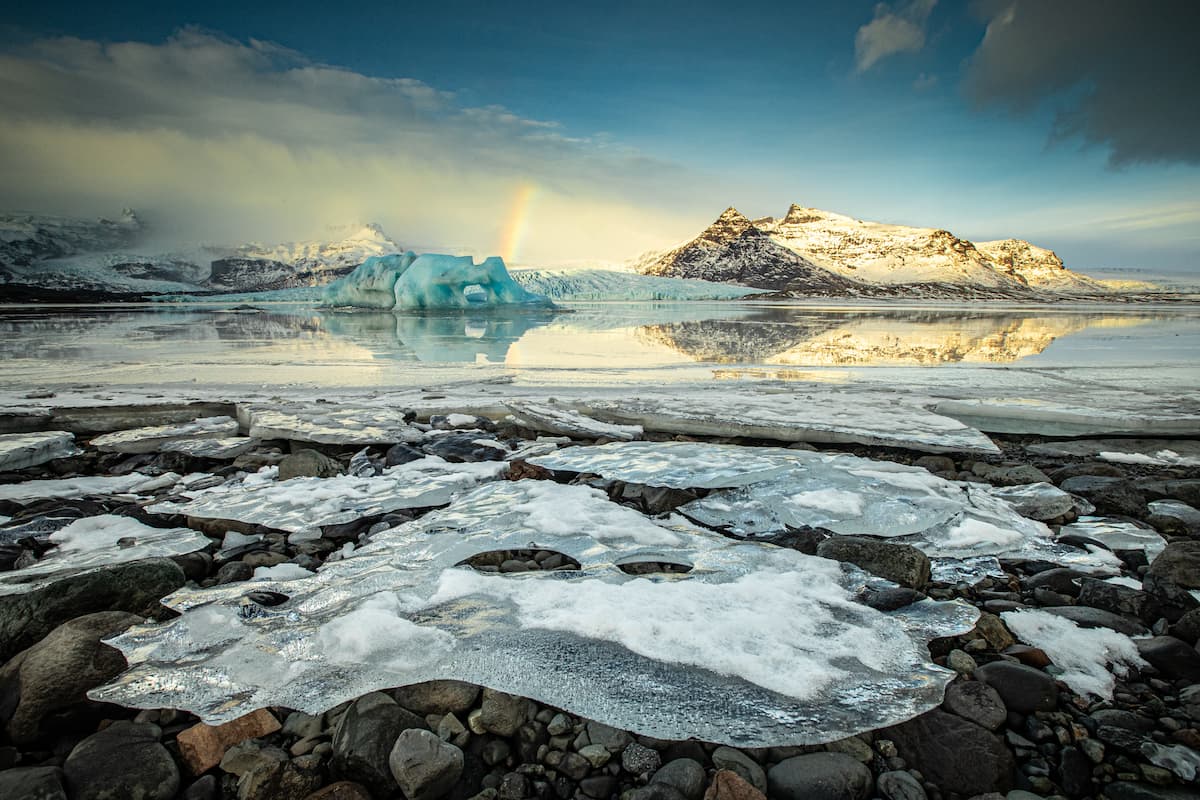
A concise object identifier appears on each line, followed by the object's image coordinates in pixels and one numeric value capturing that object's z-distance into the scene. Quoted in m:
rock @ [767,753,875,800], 1.20
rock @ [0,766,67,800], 1.15
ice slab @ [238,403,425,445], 3.97
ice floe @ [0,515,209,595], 1.97
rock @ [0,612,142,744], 1.36
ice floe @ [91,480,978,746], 1.41
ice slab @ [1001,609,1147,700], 1.51
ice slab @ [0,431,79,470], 3.34
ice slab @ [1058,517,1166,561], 2.31
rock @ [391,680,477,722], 1.42
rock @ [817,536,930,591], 2.07
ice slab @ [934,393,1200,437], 4.12
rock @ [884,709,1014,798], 1.25
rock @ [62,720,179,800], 1.20
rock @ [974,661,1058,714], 1.42
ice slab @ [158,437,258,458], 3.64
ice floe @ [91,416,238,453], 3.76
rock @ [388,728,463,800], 1.21
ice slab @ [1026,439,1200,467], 3.60
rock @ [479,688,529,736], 1.36
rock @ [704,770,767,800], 1.17
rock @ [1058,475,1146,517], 2.69
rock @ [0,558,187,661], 1.65
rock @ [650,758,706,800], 1.20
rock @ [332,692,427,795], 1.24
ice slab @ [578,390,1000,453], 3.88
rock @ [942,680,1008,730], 1.38
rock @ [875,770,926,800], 1.21
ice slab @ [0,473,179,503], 2.83
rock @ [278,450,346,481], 3.35
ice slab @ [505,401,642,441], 4.26
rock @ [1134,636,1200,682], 1.52
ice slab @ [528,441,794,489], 3.10
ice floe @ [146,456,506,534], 2.64
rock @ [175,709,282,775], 1.27
